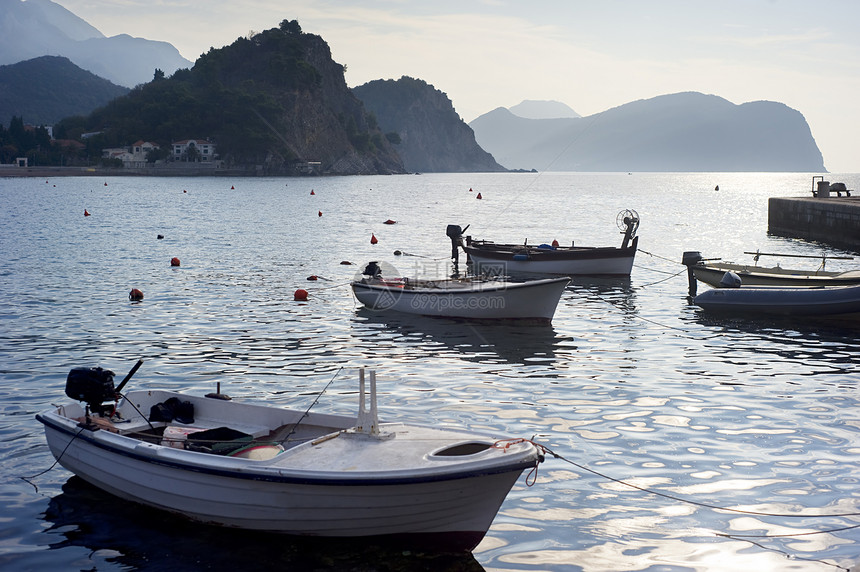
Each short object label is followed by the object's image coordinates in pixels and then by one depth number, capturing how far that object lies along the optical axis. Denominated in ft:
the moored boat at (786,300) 71.05
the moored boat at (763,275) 78.64
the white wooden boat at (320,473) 26.73
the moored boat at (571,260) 103.71
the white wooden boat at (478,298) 69.82
